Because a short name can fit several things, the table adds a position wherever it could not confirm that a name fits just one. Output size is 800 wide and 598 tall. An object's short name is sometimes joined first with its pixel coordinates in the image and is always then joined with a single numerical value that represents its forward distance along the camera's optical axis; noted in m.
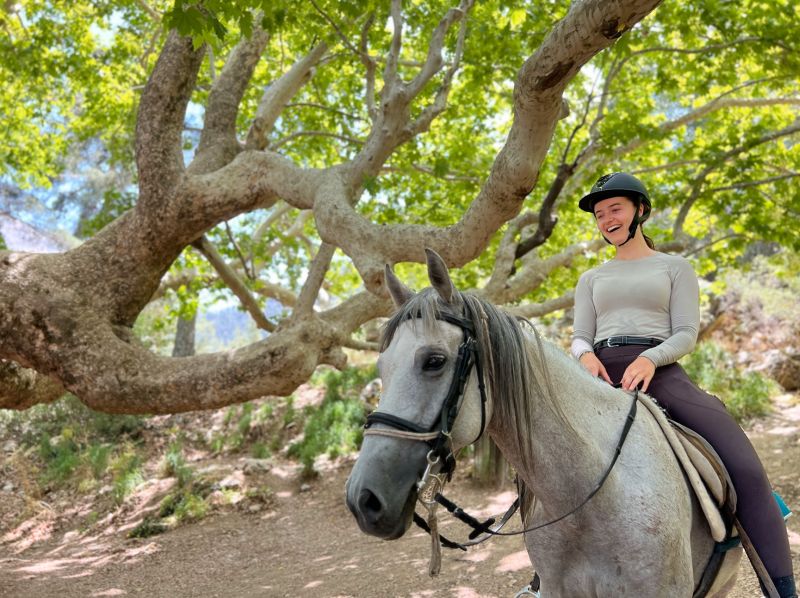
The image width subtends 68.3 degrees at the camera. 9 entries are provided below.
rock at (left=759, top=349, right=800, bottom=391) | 13.10
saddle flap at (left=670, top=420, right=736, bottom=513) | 2.26
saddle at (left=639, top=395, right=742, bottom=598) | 2.21
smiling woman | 2.29
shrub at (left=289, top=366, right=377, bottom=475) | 10.98
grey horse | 1.82
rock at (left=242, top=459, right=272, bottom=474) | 10.41
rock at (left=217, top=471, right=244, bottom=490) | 9.45
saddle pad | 2.20
